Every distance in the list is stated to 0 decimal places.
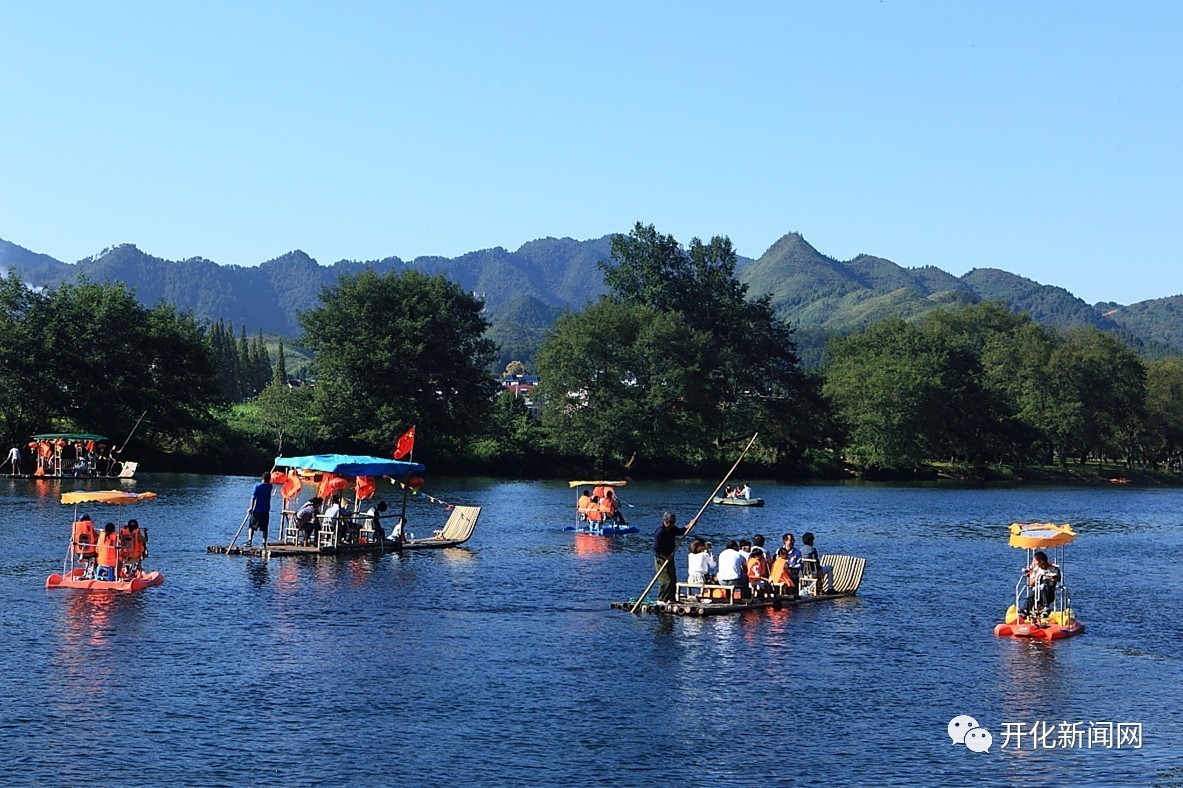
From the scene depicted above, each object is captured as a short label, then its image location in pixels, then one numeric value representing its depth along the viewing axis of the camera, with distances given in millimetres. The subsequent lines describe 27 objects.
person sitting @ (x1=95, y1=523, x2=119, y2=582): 39406
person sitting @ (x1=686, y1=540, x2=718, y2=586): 38906
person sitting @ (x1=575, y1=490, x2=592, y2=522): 66688
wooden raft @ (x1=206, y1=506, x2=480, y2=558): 48844
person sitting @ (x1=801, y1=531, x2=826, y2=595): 42278
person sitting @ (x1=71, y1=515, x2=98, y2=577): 39844
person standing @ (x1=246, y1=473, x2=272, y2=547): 48781
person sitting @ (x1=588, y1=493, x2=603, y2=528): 66188
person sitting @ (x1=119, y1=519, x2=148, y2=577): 40031
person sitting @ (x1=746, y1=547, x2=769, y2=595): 39562
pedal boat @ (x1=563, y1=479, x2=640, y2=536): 65562
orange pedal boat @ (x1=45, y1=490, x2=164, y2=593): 39406
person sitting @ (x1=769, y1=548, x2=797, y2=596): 40281
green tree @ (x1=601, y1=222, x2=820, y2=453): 143375
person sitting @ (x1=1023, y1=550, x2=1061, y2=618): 36619
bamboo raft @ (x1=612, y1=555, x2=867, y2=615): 37553
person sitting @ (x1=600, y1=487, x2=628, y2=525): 66462
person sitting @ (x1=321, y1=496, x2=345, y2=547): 50719
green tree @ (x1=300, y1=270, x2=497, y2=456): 117375
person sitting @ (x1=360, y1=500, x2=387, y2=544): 53156
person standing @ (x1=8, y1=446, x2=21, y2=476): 92012
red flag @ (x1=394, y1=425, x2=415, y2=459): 52875
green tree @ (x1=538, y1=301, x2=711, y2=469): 127938
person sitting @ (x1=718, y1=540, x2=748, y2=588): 38600
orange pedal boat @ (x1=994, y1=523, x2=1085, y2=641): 36281
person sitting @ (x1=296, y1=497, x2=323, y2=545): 50406
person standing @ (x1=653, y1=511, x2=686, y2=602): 37094
